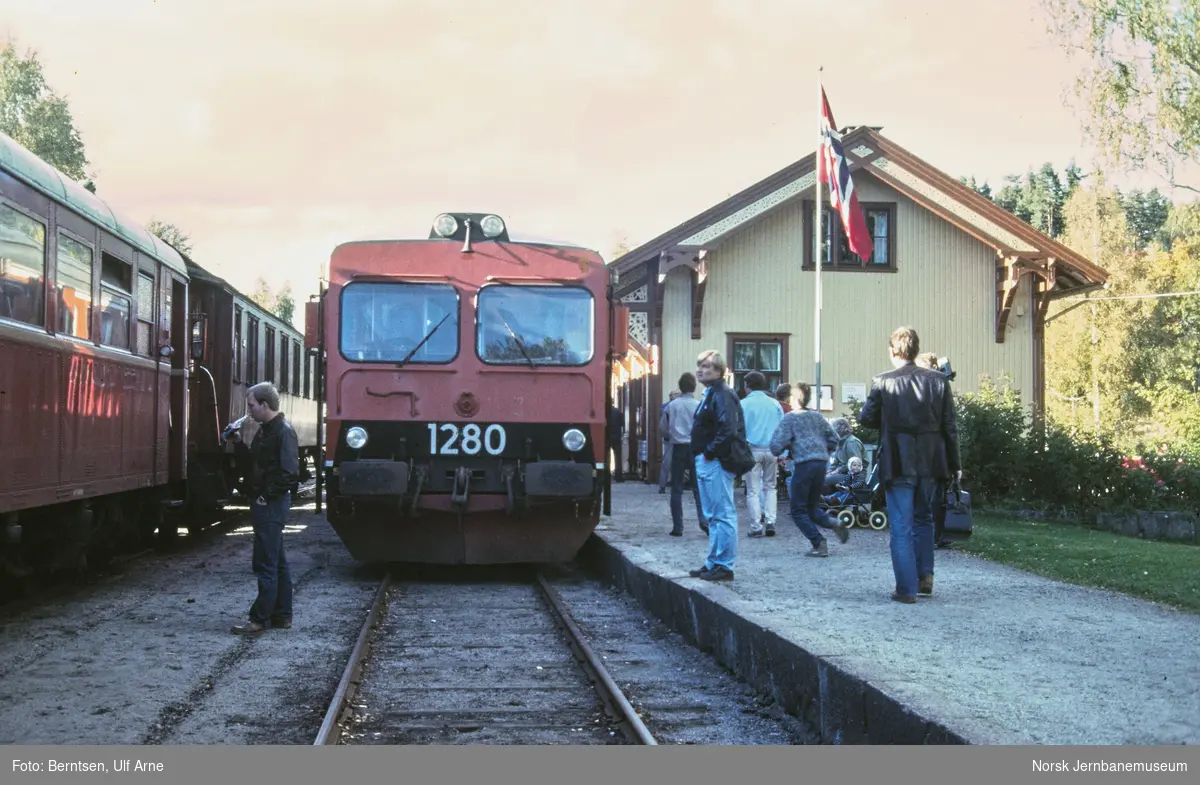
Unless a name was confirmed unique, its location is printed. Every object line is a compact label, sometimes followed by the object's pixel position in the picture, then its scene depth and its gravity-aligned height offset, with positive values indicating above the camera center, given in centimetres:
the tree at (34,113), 4369 +1049
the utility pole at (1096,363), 5475 +342
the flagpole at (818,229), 2134 +343
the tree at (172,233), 6728 +1018
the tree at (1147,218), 7981 +1418
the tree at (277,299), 10600 +1126
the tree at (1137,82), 2586 +713
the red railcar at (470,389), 1180 +45
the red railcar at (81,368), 858 +52
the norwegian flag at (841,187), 2080 +396
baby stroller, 1552 -71
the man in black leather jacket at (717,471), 986 -21
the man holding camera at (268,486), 913 -33
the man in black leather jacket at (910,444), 896 +1
